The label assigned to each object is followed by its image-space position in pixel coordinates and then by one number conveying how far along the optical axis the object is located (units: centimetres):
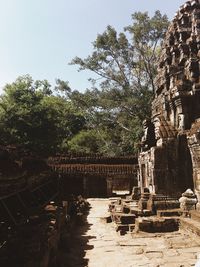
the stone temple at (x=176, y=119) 919
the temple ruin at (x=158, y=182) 435
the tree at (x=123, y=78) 2238
